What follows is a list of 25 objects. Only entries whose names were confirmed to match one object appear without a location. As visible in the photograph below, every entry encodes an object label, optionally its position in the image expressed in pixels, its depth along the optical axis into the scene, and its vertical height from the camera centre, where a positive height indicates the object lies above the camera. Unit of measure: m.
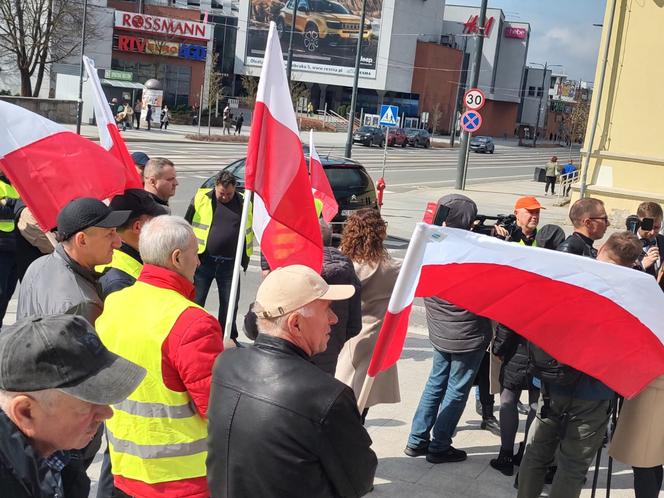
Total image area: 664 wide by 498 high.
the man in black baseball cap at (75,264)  3.47 -0.80
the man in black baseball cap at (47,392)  1.90 -0.77
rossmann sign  55.97 +5.87
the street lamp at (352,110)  27.31 +0.55
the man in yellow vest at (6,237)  6.22 -1.22
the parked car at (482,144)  60.69 -0.46
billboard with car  71.94 +8.42
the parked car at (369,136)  50.53 -0.63
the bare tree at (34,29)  41.81 +3.47
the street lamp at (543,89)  100.06 +7.59
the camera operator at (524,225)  6.16 -0.66
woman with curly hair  5.02 -1.09
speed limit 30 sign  20.89 +1.06
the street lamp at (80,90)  32.56 +0.28
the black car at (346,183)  13.13 -1.04
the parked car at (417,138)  57.93 -0.44
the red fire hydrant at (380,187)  18.28 -1.42
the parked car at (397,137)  54.63 -0.57
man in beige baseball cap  2.50 -0.99
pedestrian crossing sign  20.84 +0.35
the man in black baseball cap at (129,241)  3.91 -0.77
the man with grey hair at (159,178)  6.03 -0.58
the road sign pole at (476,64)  23.69 +2.31
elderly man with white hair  3.10 -1.11
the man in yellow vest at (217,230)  7.14 -1.11
